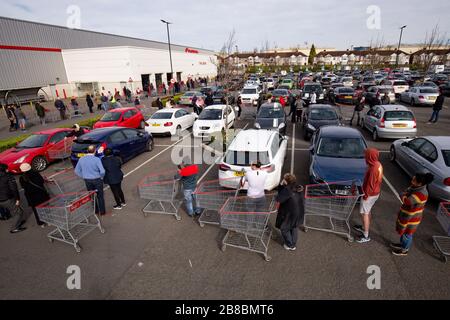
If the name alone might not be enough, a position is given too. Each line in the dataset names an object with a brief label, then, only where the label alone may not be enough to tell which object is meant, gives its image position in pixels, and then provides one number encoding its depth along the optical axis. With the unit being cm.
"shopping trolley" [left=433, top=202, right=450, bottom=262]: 464
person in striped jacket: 438
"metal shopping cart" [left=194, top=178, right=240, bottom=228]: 584
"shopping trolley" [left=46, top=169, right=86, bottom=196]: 730
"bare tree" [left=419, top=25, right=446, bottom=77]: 3478
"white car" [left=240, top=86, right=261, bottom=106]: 2328
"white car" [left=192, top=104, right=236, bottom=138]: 1272
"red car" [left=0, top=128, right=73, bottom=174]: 928
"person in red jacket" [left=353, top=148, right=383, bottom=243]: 492
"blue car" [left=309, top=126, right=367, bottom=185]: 661
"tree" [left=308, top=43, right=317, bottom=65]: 9125
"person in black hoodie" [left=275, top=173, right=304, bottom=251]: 469
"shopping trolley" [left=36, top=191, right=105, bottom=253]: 535
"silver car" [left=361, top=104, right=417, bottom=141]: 1098
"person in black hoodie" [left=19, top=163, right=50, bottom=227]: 581
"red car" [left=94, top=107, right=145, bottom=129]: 1318
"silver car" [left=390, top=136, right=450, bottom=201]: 616
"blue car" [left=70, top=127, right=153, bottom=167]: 901
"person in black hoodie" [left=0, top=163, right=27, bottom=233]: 595
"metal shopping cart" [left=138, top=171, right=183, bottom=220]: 643
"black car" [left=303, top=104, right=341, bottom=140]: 1180
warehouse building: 2909
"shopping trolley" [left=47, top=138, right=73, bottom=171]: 1025
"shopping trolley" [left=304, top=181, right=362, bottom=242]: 538
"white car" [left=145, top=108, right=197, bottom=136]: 1355
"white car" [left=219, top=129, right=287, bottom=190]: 691
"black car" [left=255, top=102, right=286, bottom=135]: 1232
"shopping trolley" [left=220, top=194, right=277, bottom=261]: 498
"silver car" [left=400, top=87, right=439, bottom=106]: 1958
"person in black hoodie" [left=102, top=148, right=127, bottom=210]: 648
